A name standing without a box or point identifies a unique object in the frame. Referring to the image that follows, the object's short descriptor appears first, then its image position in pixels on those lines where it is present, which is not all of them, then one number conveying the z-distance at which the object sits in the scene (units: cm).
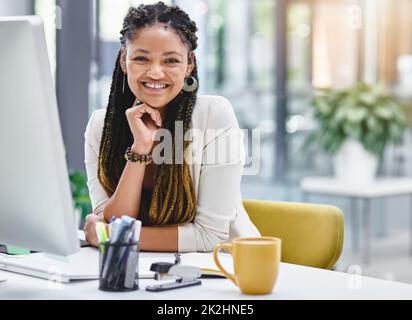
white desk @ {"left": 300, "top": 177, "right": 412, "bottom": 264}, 645
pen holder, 225
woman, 271
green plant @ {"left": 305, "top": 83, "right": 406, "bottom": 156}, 667
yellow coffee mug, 222
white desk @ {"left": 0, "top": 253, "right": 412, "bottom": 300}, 222
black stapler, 227
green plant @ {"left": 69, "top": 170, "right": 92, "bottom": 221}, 468
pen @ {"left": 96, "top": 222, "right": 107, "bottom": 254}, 227
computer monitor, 215
